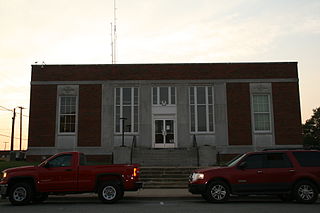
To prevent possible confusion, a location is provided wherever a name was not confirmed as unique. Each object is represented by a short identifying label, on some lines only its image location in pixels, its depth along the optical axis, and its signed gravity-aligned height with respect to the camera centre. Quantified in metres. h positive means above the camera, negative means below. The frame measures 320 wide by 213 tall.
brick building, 26.73 +3.02
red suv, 11.99 -1.15
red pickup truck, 12.16 -1.13
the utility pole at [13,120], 53.41 +3.60
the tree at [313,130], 80.12 +3.81
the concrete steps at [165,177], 16.86 -1.52
